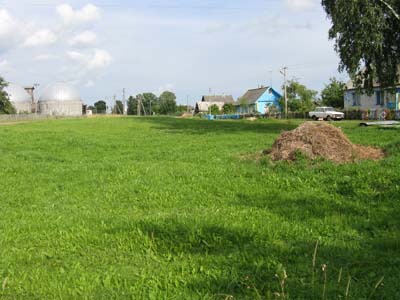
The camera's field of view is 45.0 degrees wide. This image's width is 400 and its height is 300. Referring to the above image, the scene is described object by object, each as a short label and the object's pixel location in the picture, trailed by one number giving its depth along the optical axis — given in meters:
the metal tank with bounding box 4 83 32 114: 111.25
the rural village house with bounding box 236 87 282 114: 99.88
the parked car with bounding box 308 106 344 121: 56.22
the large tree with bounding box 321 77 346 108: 72.12
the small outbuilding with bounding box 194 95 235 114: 126.45
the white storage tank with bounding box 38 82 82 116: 113.94
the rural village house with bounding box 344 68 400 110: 54.75
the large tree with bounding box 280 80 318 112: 76.94
